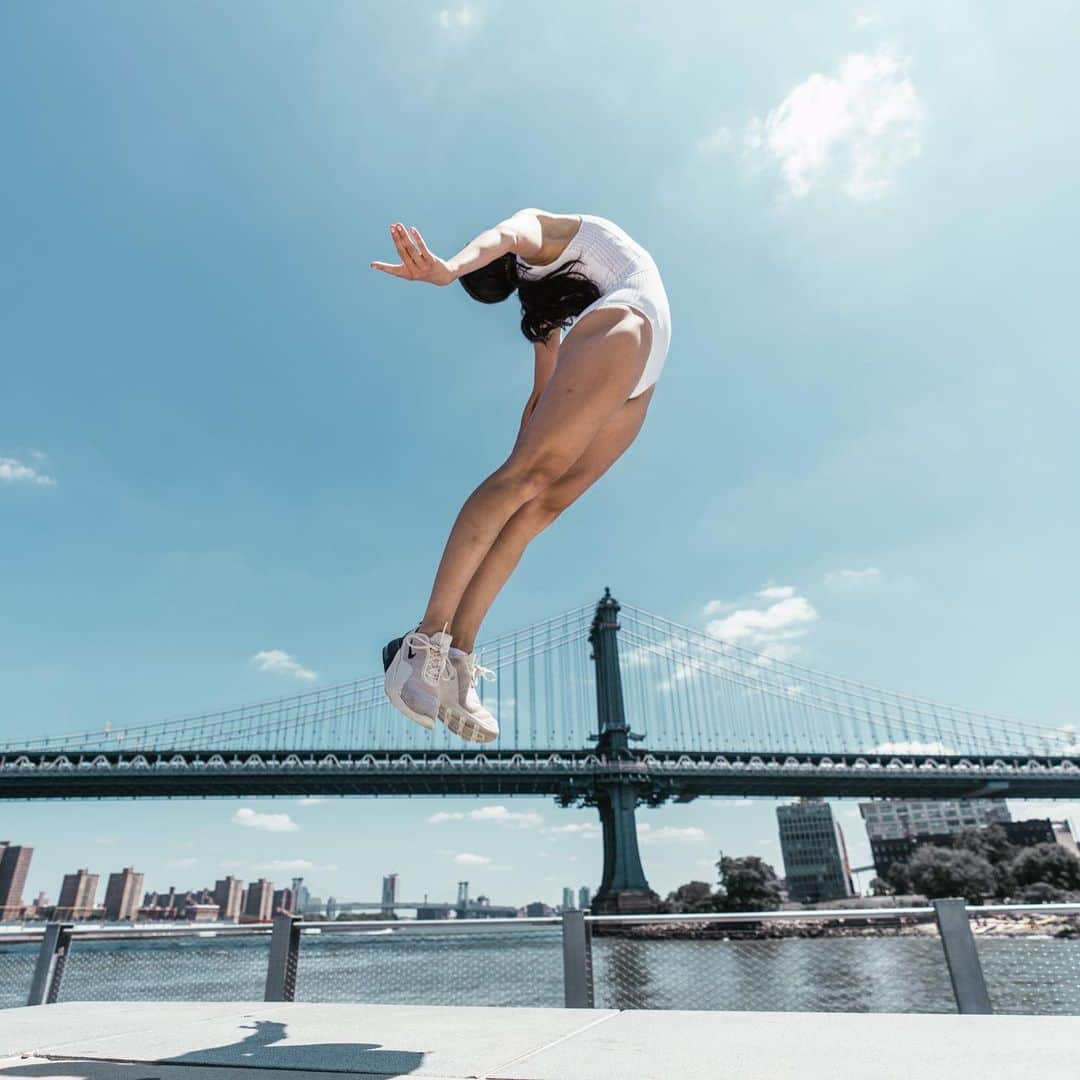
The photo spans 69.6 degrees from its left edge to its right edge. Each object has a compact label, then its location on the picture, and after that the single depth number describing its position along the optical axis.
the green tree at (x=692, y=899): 40.38
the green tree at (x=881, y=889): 49.19
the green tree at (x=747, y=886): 38.72
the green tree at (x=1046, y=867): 38.88
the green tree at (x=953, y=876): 38.81
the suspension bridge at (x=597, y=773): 31.88
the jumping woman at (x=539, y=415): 1.74
